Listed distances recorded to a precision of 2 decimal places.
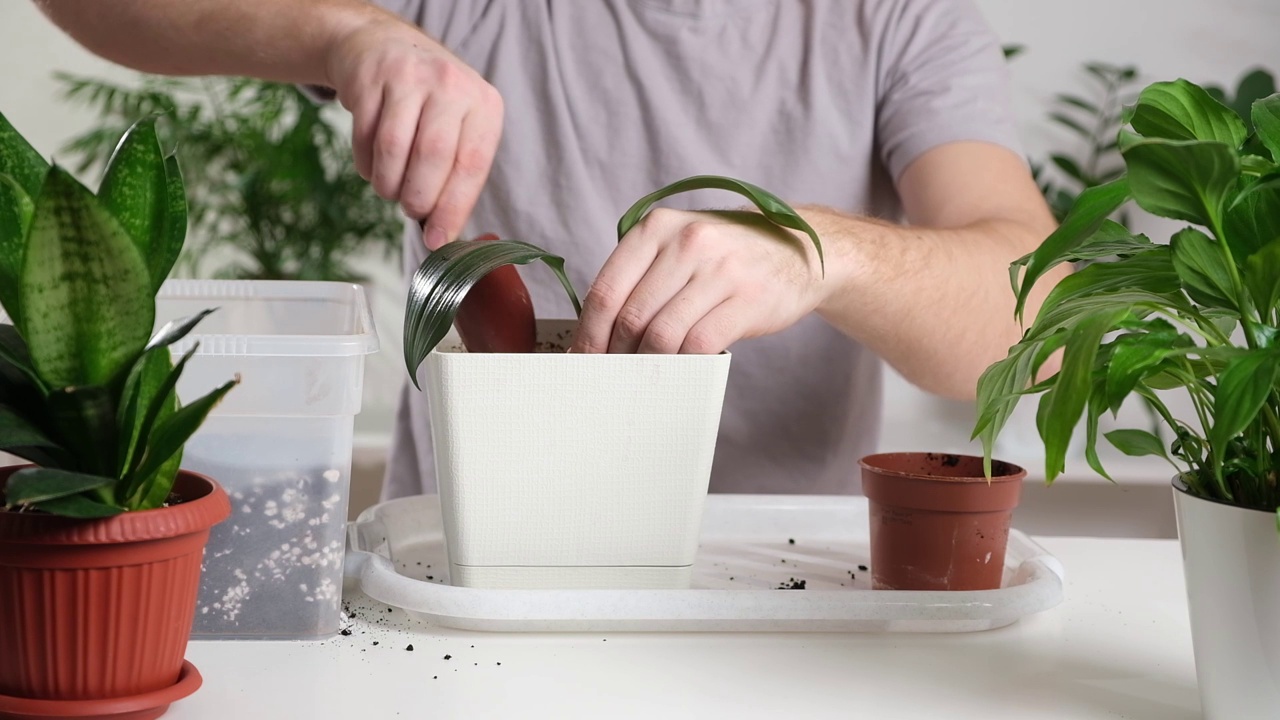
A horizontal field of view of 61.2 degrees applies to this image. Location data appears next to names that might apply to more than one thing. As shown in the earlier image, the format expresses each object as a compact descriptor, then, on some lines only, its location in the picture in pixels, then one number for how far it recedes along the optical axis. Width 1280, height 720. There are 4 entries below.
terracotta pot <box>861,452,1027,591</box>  0.69
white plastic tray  0.64
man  1.20
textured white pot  0.65
